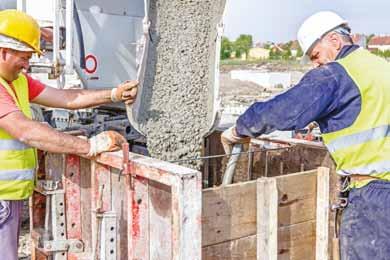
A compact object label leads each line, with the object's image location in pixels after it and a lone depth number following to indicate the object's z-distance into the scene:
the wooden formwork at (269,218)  2.54
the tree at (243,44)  55.76
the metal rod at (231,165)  2.88
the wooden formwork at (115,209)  2.26
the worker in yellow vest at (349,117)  2.34
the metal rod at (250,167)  3.76
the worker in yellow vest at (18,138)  2.56
